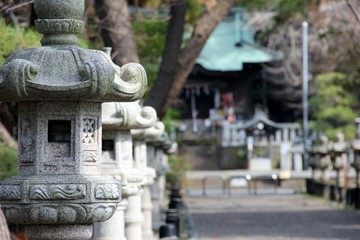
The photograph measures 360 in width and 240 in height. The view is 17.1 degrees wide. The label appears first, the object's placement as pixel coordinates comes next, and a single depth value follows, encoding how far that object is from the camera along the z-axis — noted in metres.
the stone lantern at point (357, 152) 28.23
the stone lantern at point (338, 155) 34.50
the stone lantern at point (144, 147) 14.26
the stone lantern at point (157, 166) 19.52
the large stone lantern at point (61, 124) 8.26
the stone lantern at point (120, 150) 11.40
